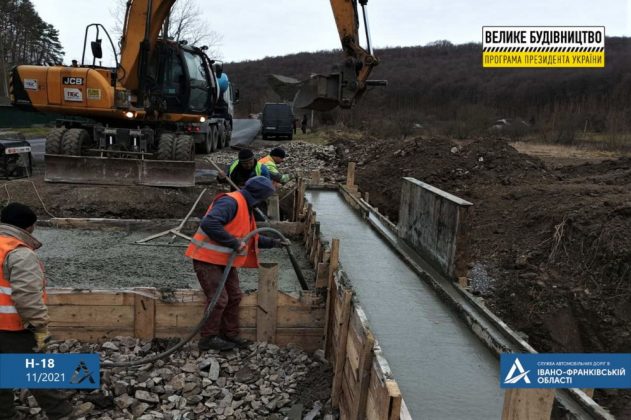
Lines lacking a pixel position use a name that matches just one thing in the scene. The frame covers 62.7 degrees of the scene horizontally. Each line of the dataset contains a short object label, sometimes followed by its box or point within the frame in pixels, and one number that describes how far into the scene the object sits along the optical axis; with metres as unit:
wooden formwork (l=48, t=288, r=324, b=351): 4.70
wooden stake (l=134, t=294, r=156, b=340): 4.75
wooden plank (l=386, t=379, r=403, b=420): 2.57
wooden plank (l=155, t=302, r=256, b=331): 4.82
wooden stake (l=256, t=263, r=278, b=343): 4.82
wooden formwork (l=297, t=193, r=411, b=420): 2.77
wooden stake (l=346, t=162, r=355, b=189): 10.81
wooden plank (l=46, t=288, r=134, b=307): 4.64
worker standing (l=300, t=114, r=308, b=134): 32.32
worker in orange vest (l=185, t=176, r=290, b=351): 4.39
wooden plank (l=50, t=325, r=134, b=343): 4.71
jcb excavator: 9.77
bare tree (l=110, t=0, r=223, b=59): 30.30
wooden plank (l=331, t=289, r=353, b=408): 3.85
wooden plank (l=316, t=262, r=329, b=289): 5.05
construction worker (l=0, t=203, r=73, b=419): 3.15
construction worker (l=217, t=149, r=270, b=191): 6.94
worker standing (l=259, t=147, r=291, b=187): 7.15
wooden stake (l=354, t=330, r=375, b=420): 3.12
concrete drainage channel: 3.45
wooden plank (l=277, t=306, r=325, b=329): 4.93
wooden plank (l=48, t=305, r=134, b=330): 4.68
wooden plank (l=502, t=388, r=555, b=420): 2.24
